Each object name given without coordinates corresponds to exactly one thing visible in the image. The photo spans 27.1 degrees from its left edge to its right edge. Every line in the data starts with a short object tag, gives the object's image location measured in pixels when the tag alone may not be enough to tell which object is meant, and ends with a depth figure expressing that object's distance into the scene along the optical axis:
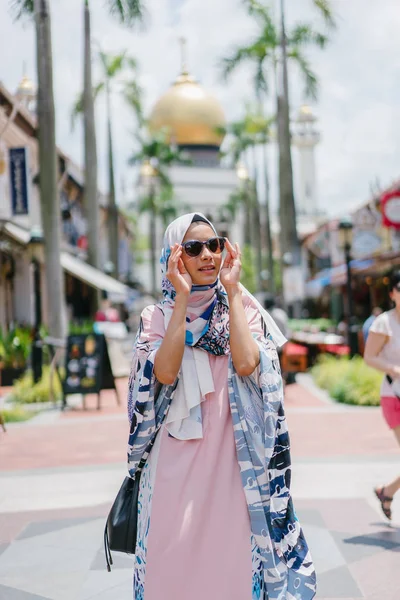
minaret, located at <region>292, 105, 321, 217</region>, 85.56
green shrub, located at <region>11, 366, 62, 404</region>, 14.16
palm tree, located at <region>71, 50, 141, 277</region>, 31.69
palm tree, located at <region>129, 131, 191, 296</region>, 48.56
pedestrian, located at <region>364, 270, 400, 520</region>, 5.62
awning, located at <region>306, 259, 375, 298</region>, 27.39
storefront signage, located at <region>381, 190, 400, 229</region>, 15.10
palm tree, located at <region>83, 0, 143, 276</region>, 23.98
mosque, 74.31
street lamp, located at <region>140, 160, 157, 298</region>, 49.84
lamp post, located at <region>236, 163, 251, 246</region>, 54.69
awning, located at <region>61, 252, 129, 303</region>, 25.02
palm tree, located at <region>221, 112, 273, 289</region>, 40.19
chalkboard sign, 12.85
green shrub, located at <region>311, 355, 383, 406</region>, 12.64
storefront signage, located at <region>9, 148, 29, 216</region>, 21.05
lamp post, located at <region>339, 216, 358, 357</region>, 16.80
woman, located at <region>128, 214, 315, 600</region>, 3.05
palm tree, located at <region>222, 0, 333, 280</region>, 23.17
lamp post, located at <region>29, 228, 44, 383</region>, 14.98
